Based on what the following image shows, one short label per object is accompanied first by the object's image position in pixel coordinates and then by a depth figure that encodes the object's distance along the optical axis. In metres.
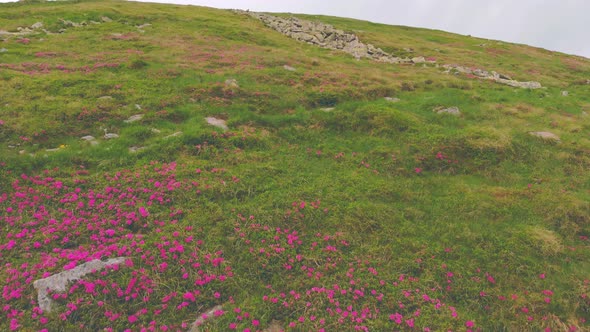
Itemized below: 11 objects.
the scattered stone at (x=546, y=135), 20.70
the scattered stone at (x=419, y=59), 46.56
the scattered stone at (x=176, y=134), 18.20
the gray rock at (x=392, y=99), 26.39
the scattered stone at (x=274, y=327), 9.19
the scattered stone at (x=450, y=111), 23.78
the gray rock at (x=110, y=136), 18.05
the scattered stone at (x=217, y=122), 19.98
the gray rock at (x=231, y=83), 25.84
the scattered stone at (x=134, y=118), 20.02
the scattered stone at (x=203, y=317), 8.93
